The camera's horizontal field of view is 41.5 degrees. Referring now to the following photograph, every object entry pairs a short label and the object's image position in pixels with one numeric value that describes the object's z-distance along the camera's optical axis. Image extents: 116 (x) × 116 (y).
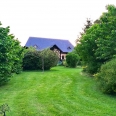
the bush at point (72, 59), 21.93
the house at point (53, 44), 33.90
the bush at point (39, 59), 18.07
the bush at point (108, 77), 7.94
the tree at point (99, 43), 10.34
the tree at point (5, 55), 10.18
